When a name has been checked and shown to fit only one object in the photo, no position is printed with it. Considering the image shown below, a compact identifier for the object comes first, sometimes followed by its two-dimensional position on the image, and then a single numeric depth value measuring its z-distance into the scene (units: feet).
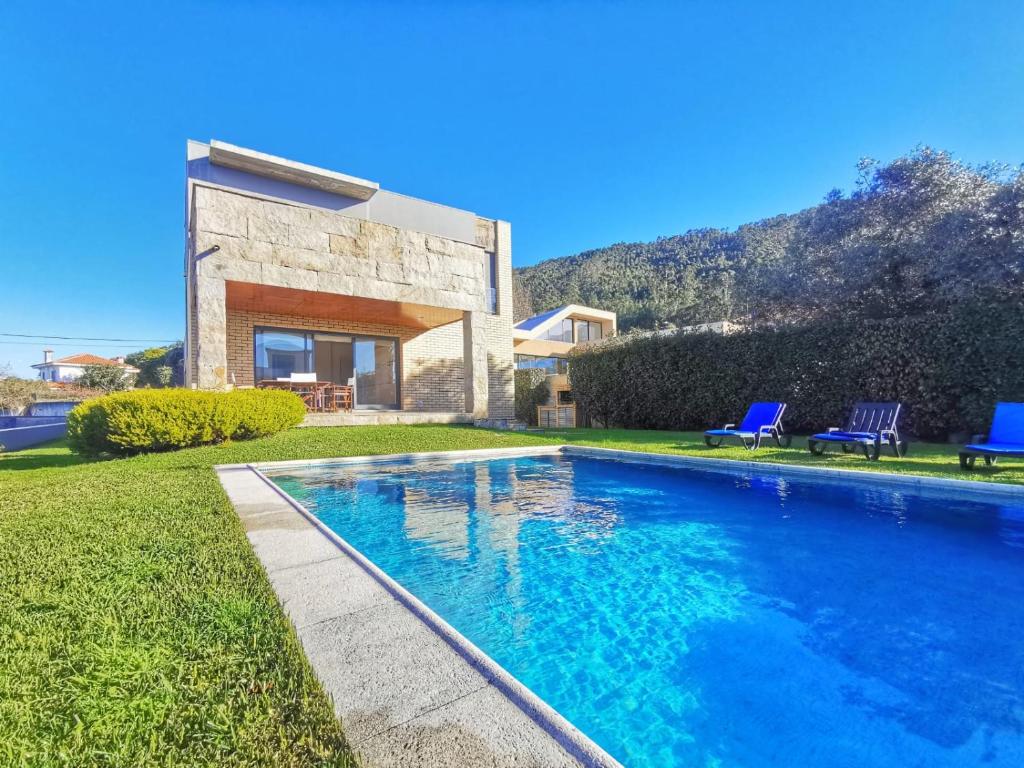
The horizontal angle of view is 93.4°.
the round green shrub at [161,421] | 26.03
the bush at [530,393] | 71.97
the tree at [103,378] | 124.67
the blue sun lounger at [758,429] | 29.48
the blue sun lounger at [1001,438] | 19.15
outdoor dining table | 41.75
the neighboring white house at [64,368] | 224.53
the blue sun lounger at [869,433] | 24.13
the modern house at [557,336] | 73.97
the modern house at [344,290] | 33.76
